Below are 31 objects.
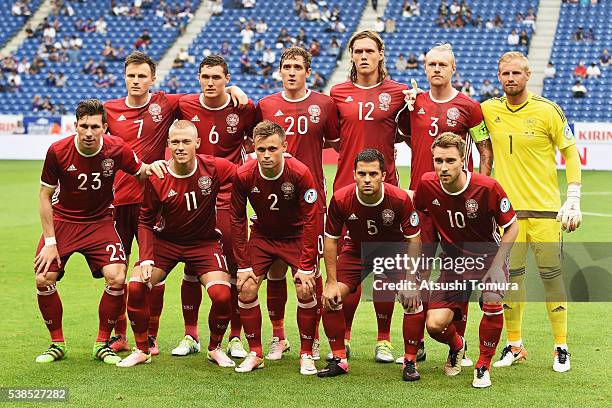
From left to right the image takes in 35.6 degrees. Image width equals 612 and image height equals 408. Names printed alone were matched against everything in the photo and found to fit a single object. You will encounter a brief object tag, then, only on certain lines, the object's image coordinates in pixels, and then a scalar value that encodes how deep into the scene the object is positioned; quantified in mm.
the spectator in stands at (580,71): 29770
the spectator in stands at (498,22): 32375
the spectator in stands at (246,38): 33531
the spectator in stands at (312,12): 34334
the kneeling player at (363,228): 6793
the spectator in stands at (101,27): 35781
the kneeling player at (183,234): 7062
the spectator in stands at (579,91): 29000
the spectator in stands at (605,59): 30203
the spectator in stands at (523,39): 30938
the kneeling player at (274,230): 6910
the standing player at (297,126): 7555
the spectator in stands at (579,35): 31250
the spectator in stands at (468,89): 28922
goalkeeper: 7125
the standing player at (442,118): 7285
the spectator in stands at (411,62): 31016
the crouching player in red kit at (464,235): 6559
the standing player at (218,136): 7668
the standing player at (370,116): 7527
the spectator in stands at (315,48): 32719
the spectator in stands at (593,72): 29812
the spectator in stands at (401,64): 31395
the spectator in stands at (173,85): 31719
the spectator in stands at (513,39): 31188
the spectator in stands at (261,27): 34188
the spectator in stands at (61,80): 33781
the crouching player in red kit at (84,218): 7156
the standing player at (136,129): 7754
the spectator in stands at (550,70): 29797
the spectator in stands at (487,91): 28734
